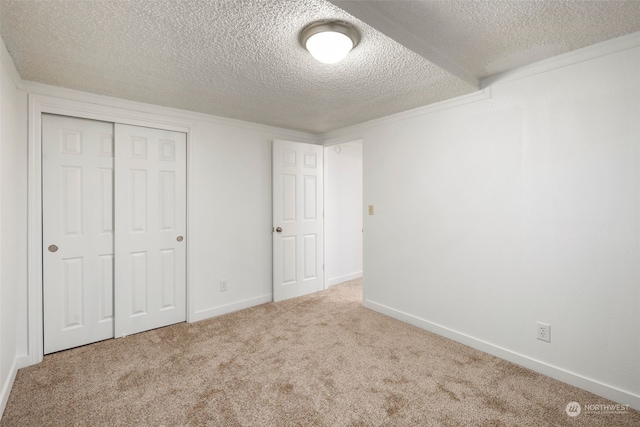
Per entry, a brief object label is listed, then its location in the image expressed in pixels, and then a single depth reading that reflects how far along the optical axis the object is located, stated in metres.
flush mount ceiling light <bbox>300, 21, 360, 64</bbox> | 1.57
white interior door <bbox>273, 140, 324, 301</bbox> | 3.67
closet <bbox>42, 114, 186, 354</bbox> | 2.45
